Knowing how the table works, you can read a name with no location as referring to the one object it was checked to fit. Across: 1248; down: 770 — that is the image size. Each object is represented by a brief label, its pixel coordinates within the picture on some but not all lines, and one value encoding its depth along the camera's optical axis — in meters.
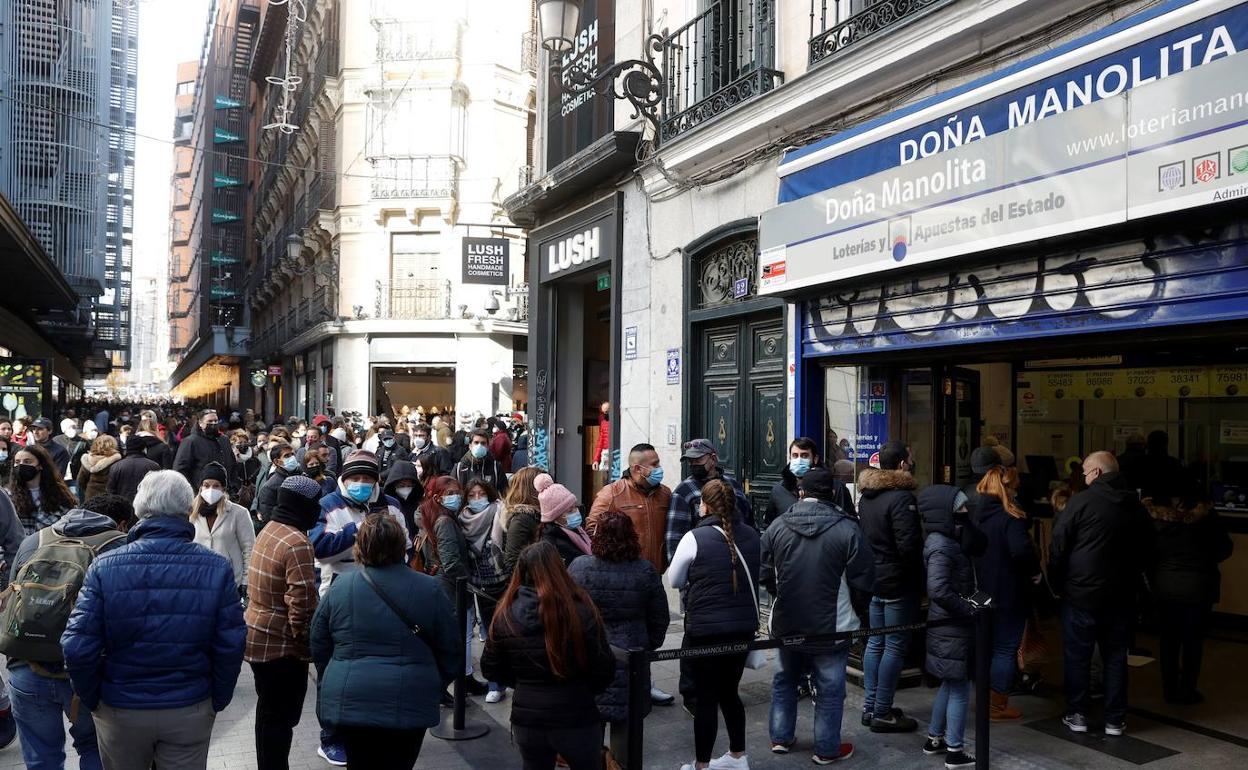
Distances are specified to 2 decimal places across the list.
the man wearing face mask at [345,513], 5.70
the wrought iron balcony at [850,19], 7.88
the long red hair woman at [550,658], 4.08
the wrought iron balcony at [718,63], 10.00
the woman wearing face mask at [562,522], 6.04
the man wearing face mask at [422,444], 13.24
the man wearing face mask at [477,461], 12.49
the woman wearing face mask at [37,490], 7.56
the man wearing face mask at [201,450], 11.62
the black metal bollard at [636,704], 4.43
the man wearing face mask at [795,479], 7.38
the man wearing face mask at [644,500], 7.59
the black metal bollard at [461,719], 6.34
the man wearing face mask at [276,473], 8.00
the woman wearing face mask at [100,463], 10.05
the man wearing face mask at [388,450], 13.29
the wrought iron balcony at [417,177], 29.16
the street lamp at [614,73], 10.61
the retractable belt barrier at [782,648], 4.46
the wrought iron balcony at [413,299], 29.56
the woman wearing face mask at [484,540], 7.01
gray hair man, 3.91
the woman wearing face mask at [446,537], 6.86
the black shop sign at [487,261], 20.91
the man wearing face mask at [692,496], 7.11
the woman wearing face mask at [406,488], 7.84
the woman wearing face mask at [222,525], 7.19
